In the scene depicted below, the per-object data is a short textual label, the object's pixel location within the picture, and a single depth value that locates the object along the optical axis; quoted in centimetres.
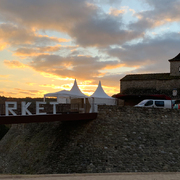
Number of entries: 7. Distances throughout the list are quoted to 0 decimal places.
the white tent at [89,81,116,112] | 2544
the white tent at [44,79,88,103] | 2200
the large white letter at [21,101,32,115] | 1534
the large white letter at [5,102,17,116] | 1458
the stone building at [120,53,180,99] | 3281
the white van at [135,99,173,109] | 2238
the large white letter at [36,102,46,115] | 1606
